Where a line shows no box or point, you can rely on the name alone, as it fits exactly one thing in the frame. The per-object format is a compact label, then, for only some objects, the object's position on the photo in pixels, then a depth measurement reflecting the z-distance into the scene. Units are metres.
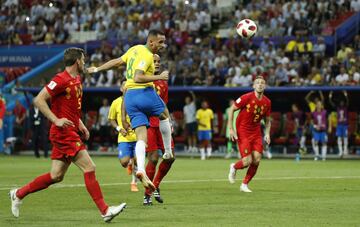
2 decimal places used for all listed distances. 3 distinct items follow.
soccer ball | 22.73
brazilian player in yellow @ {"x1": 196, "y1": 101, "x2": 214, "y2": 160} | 37.09
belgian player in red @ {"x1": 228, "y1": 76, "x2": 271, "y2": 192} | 19.34
